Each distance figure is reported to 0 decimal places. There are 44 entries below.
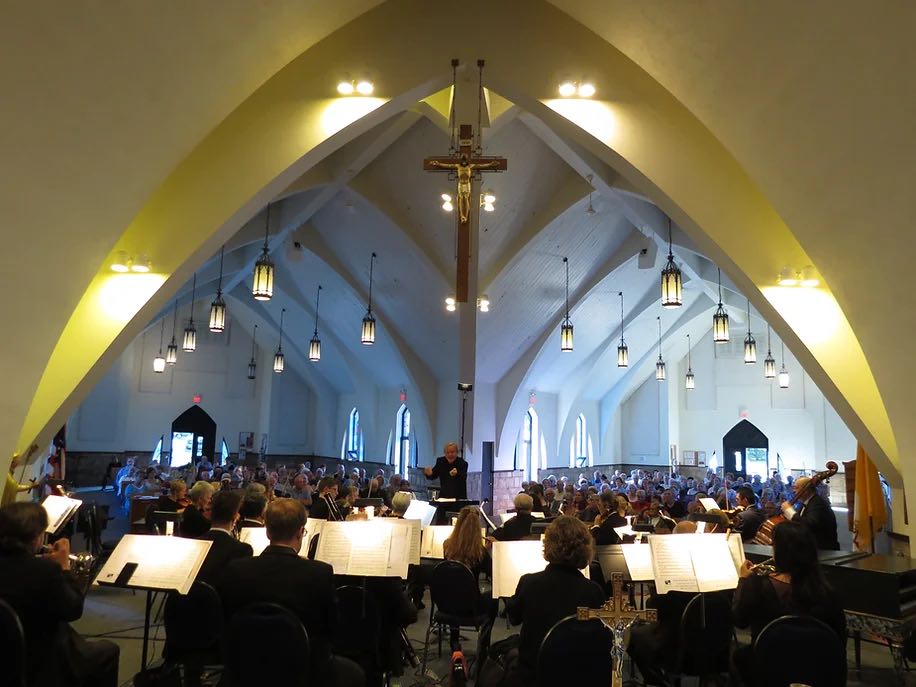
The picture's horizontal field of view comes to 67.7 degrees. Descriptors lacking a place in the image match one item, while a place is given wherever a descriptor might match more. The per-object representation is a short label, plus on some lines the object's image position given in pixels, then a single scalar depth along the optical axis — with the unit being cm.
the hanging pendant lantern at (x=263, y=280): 911
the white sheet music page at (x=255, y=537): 499
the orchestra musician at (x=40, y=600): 329
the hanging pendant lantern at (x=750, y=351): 1515
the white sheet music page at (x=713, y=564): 397
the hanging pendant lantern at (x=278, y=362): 1830
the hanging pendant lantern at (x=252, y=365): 2291
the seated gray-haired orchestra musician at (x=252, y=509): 592
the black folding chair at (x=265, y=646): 303
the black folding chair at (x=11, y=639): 301
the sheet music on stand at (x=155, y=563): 390
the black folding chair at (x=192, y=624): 416
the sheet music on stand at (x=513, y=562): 431
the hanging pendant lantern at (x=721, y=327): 1216
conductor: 906
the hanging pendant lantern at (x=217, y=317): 1191
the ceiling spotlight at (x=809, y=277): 661
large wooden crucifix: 633
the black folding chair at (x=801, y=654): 315
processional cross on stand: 319
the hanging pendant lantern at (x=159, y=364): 1783
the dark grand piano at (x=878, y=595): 464
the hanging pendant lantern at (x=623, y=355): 1605
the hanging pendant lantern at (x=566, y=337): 1317
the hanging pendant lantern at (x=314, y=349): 1652
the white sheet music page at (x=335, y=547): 427
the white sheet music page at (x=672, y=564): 393
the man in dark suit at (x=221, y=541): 432
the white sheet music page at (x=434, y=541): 651
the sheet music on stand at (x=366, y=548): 427
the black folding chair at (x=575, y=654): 312
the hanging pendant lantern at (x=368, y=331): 1248
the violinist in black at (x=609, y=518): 714
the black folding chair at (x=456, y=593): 526
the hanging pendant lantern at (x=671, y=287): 909
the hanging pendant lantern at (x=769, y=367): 1736
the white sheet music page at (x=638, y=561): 448
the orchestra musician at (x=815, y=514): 684
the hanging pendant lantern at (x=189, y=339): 1523
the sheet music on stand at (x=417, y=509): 832
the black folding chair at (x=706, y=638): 421
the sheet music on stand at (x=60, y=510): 524
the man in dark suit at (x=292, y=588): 331
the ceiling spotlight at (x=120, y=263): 650
